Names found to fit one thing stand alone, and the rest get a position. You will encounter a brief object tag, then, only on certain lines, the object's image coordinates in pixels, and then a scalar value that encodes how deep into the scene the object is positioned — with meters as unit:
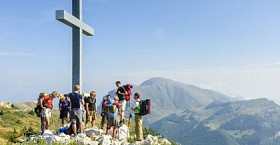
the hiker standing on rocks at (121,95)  15.30
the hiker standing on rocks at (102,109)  14.42
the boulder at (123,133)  13.85
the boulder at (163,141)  14.02
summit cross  13.68
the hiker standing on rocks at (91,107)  15.62
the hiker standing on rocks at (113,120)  13.57
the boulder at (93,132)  13.85
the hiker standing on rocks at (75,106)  12.52
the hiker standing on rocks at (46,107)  13.90
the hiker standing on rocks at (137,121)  14.45
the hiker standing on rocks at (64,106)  14.88
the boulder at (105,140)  11.61
